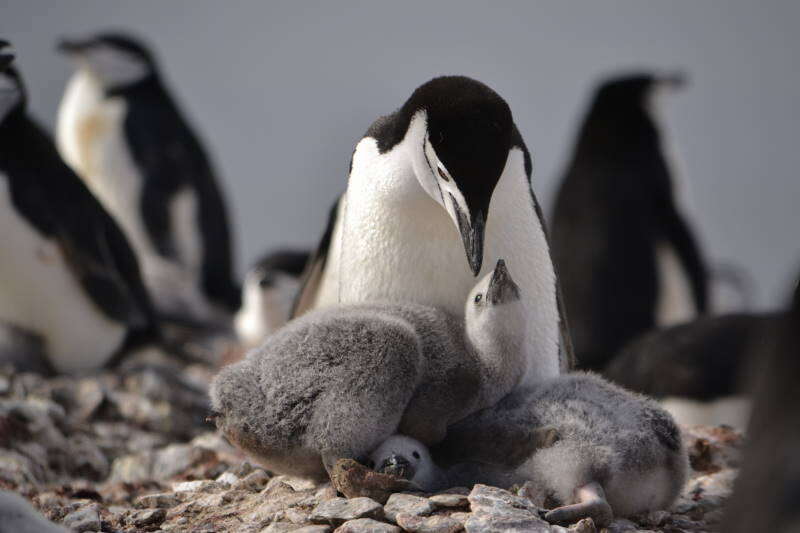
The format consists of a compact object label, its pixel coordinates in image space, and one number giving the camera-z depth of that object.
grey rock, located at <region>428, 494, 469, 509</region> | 8.23
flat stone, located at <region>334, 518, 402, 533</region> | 8.19
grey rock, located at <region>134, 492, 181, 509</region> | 8.38
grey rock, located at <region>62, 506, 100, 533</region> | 8.29
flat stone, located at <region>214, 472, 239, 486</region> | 8.41
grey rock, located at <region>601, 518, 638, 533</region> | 8.24
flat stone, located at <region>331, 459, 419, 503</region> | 8.24
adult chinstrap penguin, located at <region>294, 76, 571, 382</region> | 8.30
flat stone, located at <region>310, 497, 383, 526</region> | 8.22
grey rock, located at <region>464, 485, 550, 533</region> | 8.18
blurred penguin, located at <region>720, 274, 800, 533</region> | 7.93
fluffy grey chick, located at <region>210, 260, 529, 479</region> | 8.26
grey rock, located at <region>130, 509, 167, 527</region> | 8.31
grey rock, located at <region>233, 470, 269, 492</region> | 8.38
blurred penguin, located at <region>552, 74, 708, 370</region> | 12.71
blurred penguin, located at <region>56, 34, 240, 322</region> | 14.91
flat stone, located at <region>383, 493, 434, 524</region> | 8.21
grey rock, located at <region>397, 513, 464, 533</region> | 8.19
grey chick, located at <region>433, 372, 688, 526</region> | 8.25
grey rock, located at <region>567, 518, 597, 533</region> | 8.20
